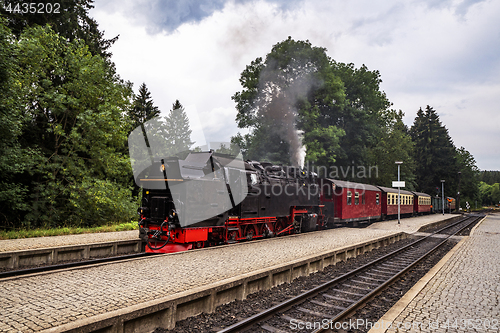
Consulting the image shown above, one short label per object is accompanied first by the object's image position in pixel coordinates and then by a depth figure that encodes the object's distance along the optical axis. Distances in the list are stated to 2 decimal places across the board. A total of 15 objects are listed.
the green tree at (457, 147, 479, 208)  64.75
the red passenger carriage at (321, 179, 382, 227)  17.59
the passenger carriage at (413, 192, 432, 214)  32.75
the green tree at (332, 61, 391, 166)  33.88
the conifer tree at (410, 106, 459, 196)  58.25
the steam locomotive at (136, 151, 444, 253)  8.70
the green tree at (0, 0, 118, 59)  16.48
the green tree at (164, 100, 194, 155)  49.96
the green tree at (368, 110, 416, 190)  41.94
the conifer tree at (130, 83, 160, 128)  41.03
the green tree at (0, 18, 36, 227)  11.02
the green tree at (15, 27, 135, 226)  14.88
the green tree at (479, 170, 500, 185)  142.89
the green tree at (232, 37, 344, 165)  28.73
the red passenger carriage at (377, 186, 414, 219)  24.72
